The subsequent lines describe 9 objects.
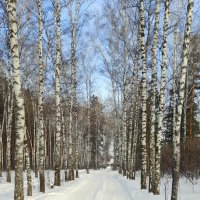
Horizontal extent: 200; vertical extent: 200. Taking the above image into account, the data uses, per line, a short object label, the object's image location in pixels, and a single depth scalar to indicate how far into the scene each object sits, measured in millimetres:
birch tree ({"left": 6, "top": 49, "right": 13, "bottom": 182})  24516
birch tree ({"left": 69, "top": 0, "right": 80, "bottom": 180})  26016
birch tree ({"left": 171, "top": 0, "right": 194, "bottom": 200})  11797
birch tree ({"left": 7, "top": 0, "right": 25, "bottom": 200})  10812
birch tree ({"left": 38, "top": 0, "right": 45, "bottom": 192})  16297
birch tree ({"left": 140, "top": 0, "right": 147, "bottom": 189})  17281
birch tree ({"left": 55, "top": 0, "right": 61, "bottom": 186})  19070
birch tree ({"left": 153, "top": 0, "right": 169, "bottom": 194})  15234
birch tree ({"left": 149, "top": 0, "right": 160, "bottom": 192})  16359
